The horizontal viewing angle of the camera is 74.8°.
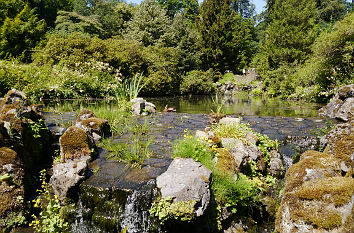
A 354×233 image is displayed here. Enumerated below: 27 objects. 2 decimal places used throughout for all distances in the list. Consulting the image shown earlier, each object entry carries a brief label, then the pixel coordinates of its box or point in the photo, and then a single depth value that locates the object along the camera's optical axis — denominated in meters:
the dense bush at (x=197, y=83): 22.79
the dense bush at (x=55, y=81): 10.55
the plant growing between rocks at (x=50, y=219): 3.08
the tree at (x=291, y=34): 23.00
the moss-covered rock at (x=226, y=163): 3.62
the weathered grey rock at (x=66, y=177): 3.40
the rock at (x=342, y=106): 8.36
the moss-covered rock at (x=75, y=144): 3.98
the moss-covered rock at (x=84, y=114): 5.90
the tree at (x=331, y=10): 34.56
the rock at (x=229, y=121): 5.58
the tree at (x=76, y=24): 24.50
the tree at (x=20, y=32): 22.03
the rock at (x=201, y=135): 4.18
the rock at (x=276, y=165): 4.76
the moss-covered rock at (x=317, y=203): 2.28
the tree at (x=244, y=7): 44.53
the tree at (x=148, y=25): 24.58
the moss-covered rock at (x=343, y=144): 3.32
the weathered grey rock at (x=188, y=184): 2.91
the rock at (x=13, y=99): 4.62
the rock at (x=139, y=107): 8.81
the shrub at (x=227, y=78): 27.94
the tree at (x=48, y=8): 32.66
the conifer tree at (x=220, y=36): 28.72
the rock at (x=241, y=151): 4.09
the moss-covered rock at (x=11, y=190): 3.19
